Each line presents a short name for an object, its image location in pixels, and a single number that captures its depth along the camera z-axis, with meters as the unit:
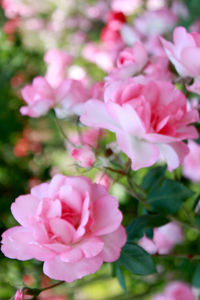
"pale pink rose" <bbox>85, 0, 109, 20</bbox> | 2.21
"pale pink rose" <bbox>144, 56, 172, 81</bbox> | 0.59
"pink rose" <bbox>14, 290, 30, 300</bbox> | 0.52
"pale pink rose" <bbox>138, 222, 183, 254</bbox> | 1.01
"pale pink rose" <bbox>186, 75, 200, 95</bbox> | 0.57
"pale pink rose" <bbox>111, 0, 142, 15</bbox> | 1.70
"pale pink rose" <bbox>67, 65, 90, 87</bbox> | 1.62
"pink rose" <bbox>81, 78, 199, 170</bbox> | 0.52
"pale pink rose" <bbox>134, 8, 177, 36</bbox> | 0.99
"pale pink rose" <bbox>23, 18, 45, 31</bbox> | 2.47
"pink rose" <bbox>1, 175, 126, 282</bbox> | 0.51
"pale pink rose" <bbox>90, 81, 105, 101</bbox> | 0.59
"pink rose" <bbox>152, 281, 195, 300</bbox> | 1.05
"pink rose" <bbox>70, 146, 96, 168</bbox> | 0.56
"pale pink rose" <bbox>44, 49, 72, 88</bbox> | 1.59
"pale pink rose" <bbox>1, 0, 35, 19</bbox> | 2.15
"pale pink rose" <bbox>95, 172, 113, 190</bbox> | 0.59
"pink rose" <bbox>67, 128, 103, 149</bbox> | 0.89
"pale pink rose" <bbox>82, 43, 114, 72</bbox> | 1.35
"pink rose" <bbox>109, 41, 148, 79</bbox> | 0.59
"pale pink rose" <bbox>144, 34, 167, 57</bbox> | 0.73
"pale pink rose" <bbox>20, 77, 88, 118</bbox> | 0.60
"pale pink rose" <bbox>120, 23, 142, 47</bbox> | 0.86
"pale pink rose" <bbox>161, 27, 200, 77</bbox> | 0.56
